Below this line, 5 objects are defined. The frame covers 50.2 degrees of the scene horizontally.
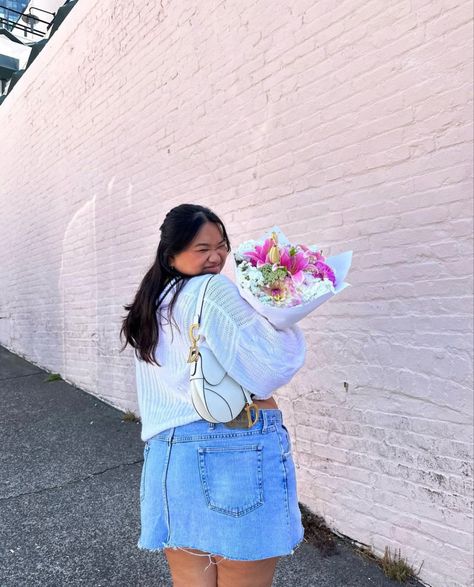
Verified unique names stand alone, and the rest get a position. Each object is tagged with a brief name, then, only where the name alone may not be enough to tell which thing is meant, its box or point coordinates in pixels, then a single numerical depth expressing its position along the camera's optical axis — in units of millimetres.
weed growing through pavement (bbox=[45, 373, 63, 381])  6672
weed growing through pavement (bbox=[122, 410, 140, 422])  4875
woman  1371
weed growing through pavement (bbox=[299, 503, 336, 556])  2779
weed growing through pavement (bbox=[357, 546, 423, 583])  2455
